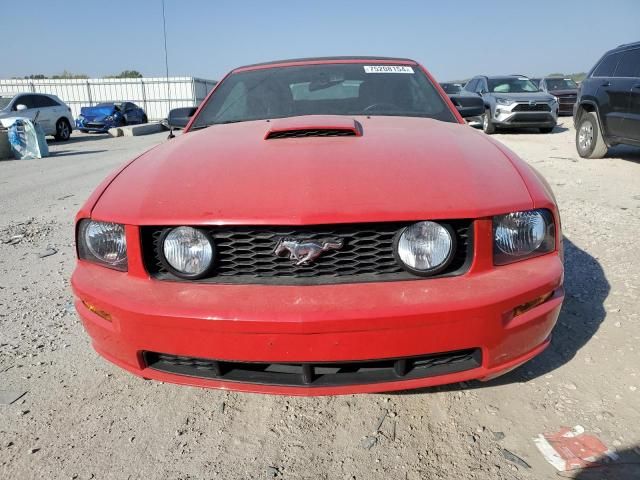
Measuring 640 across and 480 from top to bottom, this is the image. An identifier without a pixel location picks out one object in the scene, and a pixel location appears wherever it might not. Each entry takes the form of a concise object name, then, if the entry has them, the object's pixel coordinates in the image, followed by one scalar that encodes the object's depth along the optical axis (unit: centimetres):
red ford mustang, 148
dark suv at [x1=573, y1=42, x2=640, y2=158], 659
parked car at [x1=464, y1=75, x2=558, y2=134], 1189
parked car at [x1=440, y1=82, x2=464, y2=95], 1881
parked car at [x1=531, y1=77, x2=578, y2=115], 1819
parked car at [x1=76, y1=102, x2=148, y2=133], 2016
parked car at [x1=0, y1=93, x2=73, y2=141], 1312
